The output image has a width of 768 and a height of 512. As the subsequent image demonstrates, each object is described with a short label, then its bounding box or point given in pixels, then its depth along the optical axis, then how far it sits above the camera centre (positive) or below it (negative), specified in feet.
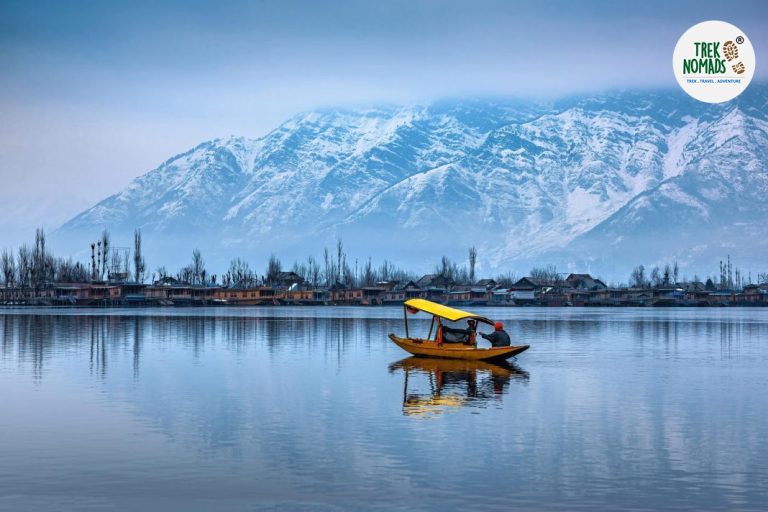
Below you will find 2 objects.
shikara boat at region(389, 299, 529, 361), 216.33 -10.28
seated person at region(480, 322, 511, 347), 224.74 -9.10
